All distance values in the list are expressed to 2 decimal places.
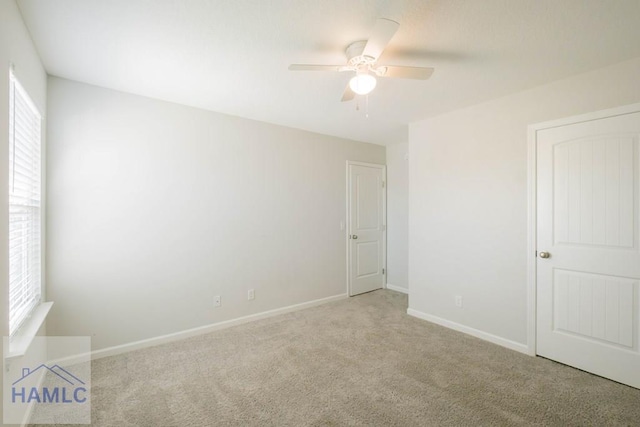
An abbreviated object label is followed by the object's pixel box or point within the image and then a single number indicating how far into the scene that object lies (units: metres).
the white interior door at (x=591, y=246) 2.20
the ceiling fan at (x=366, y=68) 1.86
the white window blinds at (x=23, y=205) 1.73
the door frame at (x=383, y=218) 4.48
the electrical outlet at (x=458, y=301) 3.24
